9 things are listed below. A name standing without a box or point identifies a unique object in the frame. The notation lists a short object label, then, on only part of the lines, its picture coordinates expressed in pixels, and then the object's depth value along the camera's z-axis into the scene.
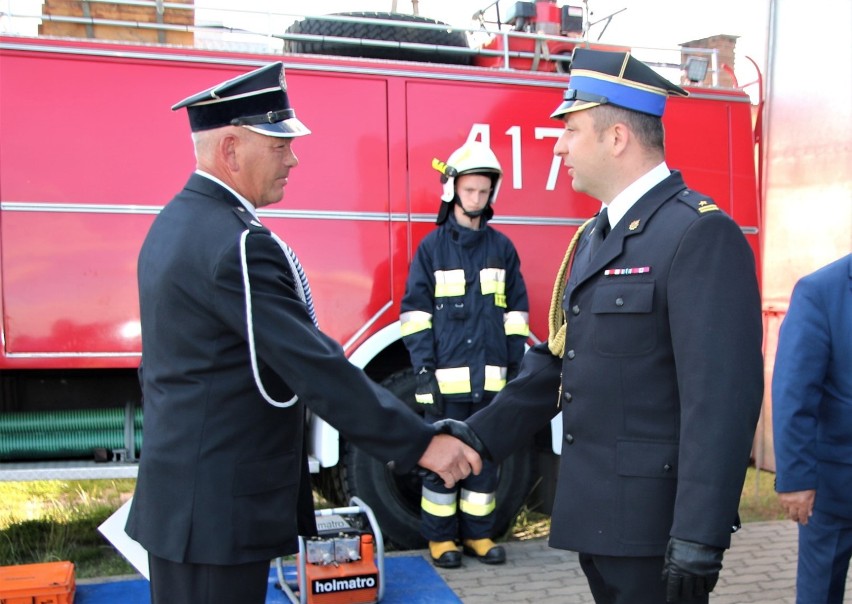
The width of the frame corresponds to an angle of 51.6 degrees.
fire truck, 4.00
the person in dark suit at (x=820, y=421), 3.00
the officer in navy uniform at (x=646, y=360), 1.86
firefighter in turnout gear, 4.33
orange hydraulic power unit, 3.79
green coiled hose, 4.24
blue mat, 3.98
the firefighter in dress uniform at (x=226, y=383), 2.05
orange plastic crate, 3.53
